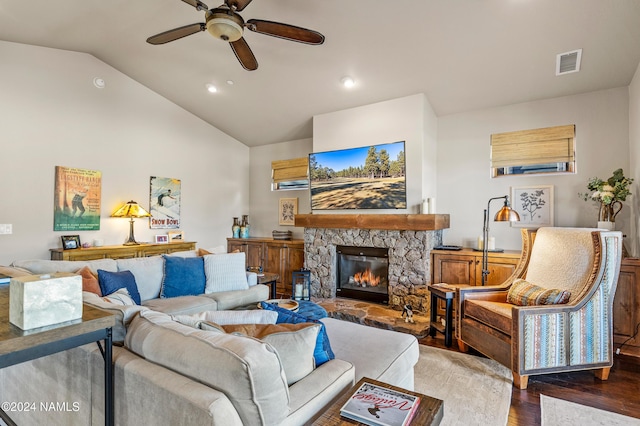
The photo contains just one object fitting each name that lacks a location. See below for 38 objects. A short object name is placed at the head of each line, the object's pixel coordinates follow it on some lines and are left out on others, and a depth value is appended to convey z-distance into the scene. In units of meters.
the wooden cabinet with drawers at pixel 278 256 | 5.52
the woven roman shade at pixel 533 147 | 3.89
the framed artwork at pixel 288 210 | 6.08
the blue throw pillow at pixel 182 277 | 3.39
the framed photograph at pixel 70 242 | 4.15
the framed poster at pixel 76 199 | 4.22
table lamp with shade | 4.65
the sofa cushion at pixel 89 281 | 2.58
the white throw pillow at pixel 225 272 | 3.59
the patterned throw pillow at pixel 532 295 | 2.76
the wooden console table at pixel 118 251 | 4.05
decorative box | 1.13
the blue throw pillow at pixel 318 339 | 1.55
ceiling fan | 2.31
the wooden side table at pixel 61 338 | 1.06
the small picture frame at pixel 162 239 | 5.20
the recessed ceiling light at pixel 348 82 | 4.05
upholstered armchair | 2.57
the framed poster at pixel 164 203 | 5.24
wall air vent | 3.23
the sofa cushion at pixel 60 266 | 2.67
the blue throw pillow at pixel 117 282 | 2.76
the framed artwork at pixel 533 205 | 3.98
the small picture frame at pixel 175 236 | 5.41
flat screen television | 4.36
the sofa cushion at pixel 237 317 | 1.58
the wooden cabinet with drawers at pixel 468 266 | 3.77
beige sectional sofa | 1.04
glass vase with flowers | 3.28
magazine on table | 1.09
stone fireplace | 4.16
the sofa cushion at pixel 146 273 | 3.23
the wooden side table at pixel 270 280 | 4.13
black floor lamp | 3.21
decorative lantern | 4.43
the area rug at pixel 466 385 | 2.18
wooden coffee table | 1.09
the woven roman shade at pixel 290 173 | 5.88
